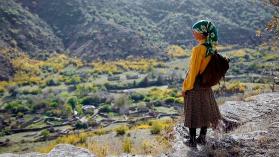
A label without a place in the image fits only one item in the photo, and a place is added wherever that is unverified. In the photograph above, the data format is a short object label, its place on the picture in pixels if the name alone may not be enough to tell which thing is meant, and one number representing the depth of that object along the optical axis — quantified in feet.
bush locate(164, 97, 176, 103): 156.95
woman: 18.99
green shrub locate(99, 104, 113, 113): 147.35
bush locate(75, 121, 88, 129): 116.47
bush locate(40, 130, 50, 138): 106.61
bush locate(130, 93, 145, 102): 167.43
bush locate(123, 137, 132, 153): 22.10
